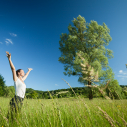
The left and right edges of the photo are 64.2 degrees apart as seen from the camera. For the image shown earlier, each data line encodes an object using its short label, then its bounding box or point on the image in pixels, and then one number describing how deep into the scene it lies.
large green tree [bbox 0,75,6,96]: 19.04
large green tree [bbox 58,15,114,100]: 15.80
